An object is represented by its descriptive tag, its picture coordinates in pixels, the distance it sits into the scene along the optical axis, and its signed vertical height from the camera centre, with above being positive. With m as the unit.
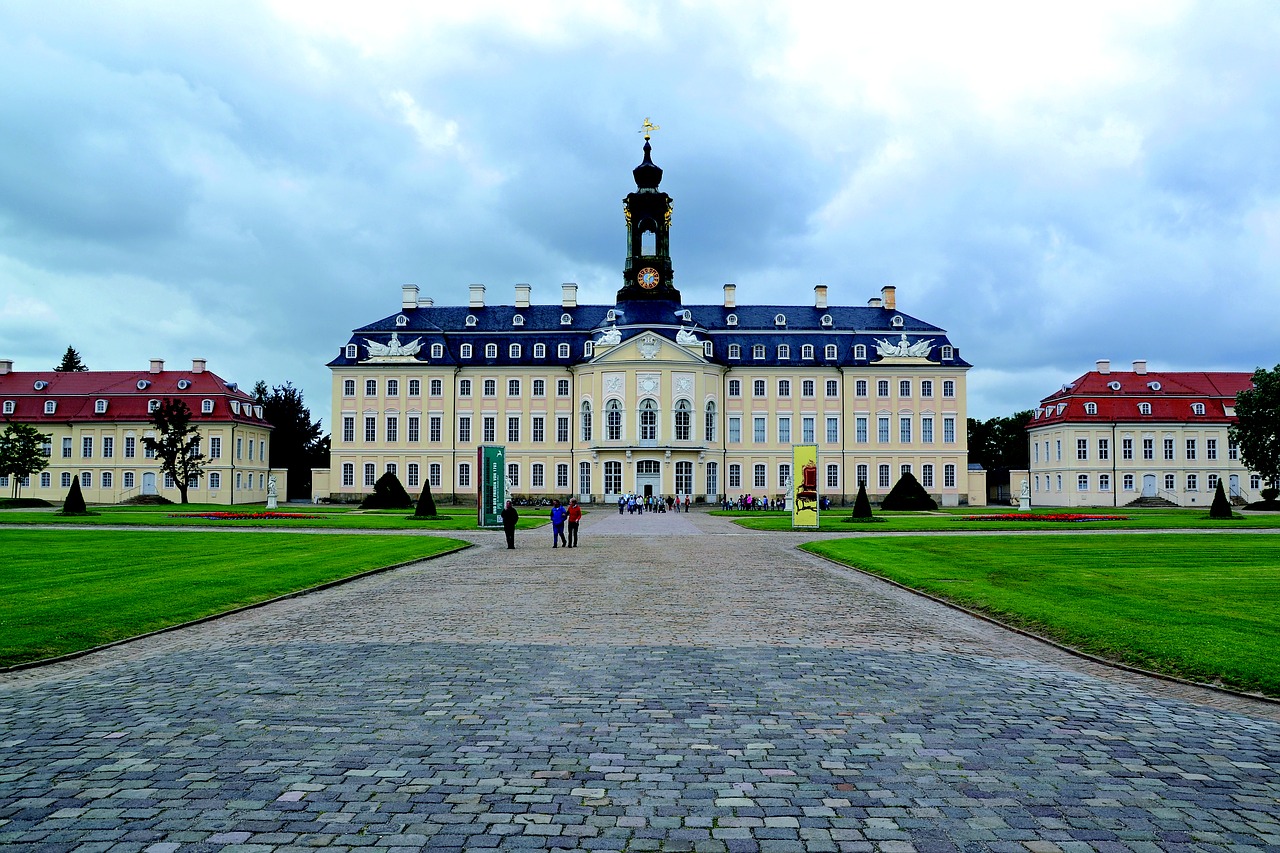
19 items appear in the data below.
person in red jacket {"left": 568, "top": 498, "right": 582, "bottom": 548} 28.86 -1.22
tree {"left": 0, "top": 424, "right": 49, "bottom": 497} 55.59 +1.81
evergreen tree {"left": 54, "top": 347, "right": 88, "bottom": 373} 101.00 +12.69
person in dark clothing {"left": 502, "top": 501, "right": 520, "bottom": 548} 28.60 -1.27
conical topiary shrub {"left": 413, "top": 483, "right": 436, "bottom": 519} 46.34 -1.30
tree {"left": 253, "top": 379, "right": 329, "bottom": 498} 96.50 +4.54
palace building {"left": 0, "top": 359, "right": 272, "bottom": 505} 74.88 +3.70
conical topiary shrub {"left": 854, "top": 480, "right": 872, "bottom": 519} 46.59 -1.43
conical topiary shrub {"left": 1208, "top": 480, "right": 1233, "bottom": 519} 46.77 -1.57
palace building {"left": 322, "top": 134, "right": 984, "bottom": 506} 75.88 +5.74
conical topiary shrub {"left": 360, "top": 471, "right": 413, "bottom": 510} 58.16 -0.94
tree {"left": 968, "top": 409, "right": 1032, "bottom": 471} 101.97 +3.75
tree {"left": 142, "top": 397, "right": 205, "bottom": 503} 63.97 +2.59
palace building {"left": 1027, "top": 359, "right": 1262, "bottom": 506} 78.06 +2.16
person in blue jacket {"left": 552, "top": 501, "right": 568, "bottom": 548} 28.93 -1.26
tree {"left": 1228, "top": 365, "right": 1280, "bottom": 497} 56.44 +2.96
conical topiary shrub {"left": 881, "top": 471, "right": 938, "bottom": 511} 57.12 -1.15
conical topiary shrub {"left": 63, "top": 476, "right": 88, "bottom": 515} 45.72 -1.01
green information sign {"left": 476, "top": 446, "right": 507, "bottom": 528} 41.00 -0.18
